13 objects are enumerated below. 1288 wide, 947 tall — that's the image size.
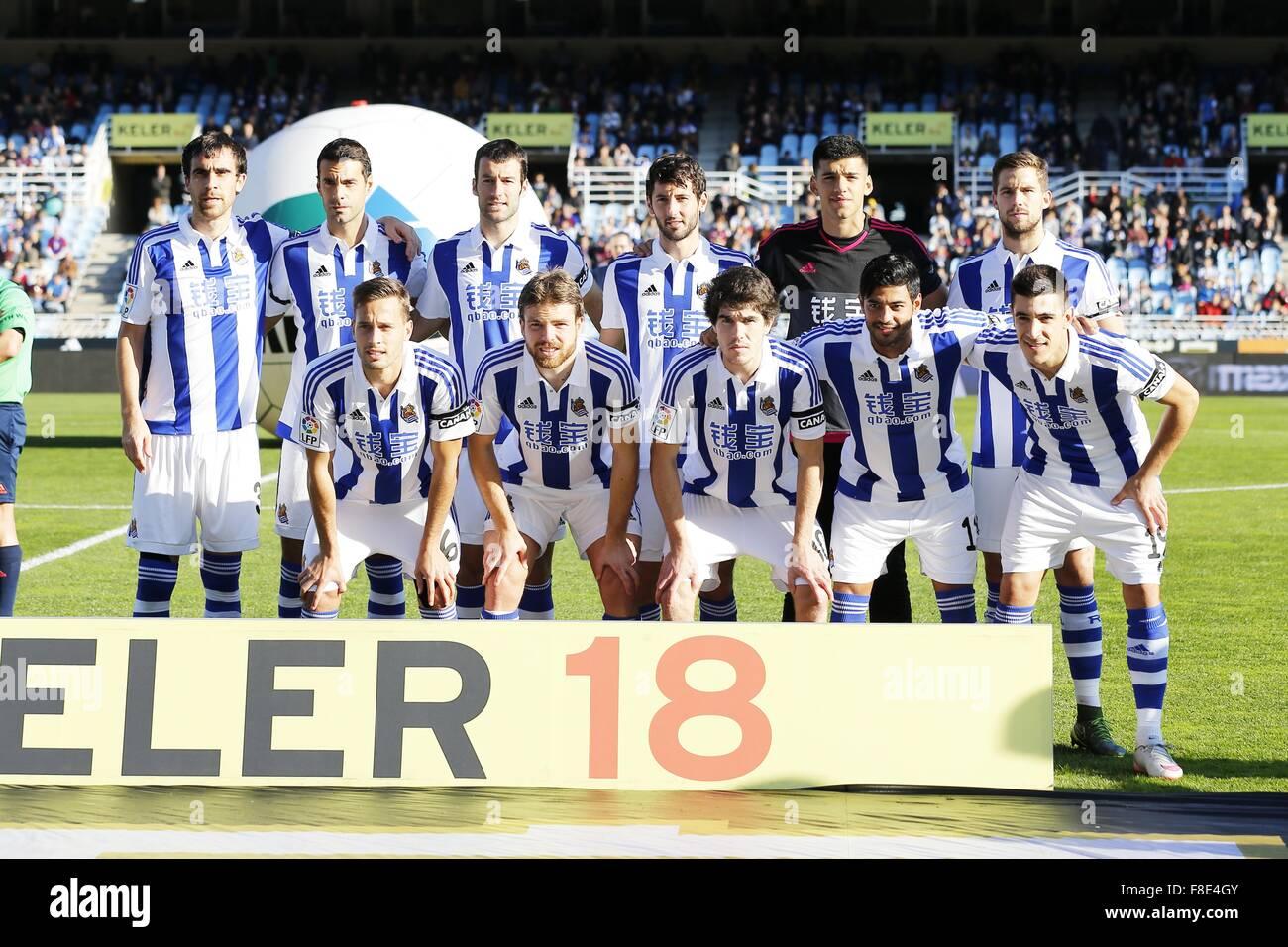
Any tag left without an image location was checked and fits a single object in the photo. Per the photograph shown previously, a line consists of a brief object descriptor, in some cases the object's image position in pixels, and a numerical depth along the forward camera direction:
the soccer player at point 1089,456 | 4.86
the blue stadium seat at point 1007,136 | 30.90
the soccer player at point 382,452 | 5.02
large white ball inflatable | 10.09
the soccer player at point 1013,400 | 5.23
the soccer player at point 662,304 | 5.51
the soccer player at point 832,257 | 5.46
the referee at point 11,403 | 6.04
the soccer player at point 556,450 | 5.02
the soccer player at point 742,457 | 4.92
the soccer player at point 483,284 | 5.62
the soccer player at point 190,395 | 5.54
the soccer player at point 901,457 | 5.11
